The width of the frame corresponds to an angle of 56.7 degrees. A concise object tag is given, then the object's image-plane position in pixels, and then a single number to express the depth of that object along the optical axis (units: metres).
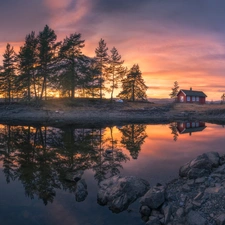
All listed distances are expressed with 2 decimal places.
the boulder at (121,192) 8.12
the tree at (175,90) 104.27
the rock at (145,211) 7.52
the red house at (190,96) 71.75
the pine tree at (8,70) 59.59
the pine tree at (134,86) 69.50
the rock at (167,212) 6.89
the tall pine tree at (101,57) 57.34
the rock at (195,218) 6.44
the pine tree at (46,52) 46.66
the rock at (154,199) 7.56
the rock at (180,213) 6.94
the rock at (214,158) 10.69
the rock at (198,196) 7.65
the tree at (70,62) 49.06
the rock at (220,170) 9.72
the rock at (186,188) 8.45
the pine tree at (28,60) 48.28
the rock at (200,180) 8.93
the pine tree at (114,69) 59.97
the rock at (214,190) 7.77
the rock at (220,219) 6.18
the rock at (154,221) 6.95
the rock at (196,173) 9.67
